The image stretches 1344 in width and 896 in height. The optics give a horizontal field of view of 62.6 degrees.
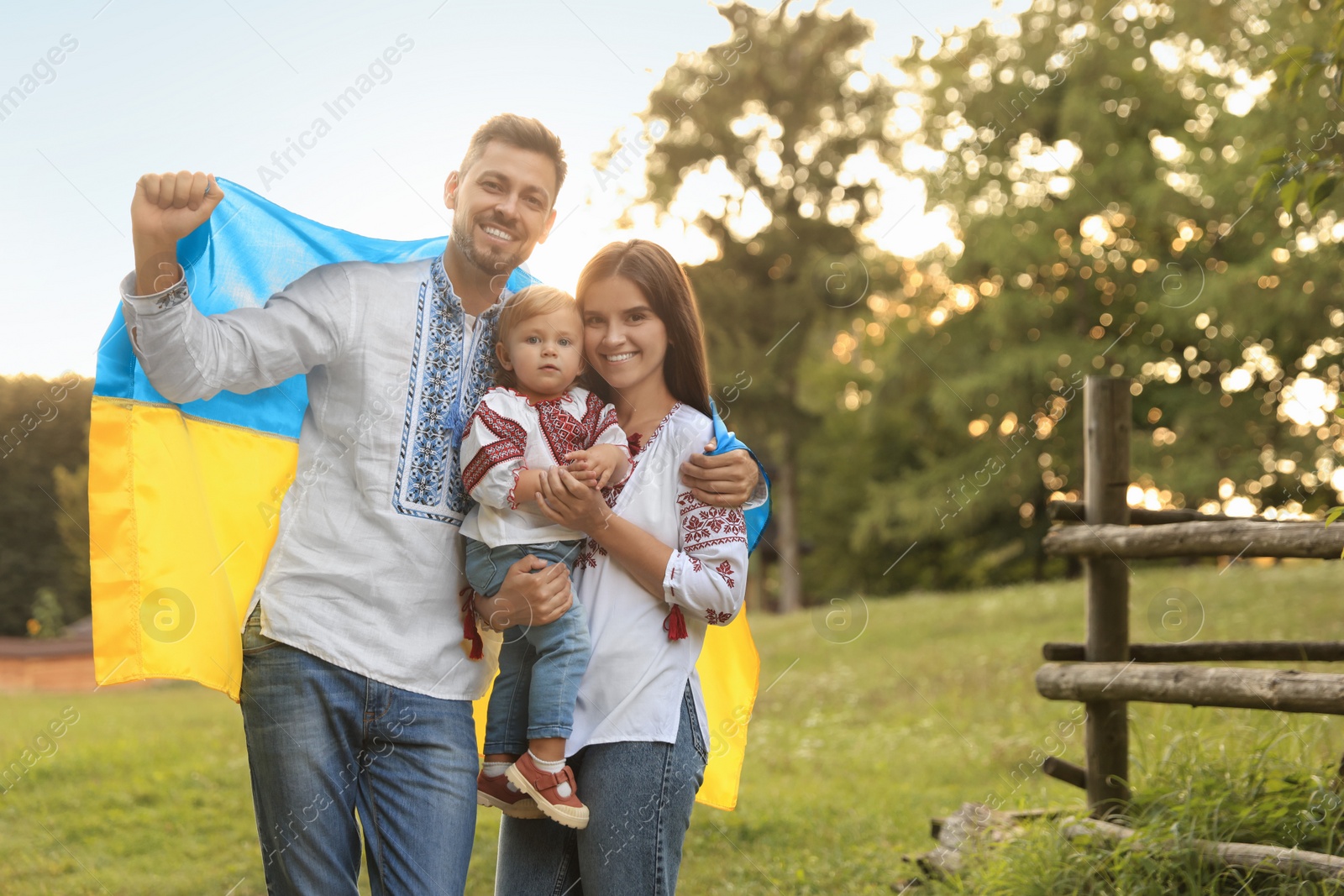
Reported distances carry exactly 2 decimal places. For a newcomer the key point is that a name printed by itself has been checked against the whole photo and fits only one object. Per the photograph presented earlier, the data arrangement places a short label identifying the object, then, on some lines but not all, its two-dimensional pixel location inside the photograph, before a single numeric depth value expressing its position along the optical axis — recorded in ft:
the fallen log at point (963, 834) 15.93
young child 7.72
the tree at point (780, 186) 74.79
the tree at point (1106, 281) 56.44
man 7.84
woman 7.74
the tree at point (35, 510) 74.43
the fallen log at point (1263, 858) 11.67
